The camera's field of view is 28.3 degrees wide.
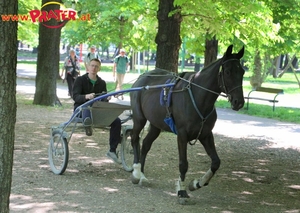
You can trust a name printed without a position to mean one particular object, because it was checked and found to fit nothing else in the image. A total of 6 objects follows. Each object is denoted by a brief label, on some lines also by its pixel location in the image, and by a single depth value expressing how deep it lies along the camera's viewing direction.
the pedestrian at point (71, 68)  20.83
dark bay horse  7.75
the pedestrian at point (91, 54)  21.94
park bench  22.31
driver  9.80
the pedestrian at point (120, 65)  24.27
